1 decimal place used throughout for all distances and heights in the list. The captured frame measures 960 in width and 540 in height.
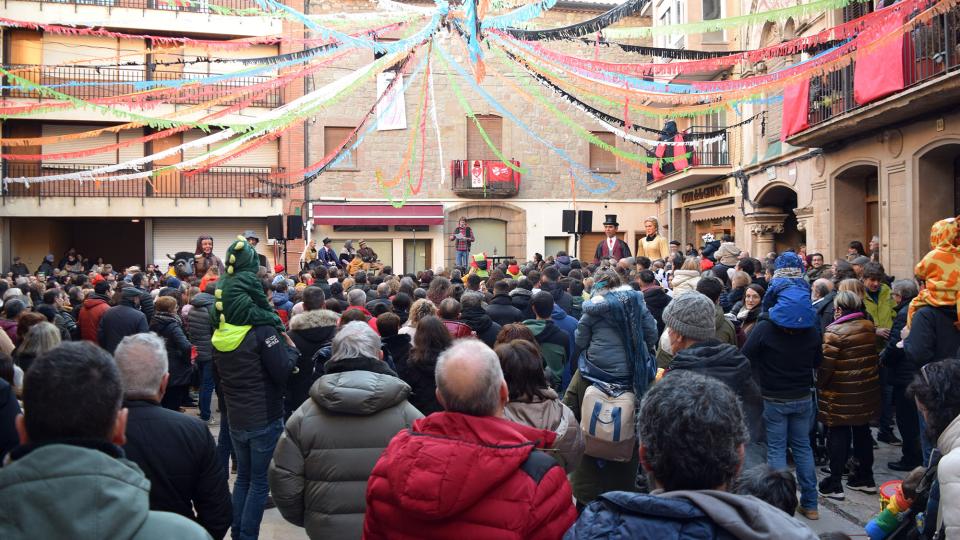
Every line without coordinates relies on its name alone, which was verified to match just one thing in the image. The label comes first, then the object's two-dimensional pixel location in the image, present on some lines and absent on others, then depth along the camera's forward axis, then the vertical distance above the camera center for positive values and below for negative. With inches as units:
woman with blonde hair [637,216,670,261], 500.7 +17.0
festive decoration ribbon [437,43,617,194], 971.9 +124.9
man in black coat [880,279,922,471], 245.3 -44.9
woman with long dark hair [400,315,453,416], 177.9 -20.7
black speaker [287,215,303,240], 692.1 +43.5
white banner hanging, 701.9 +168.0
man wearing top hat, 512.4 +17.1
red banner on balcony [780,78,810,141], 535.5 +121.8
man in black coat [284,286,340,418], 210.2 -19.4
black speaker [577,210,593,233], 679.1 +46.3
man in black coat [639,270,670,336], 272.7 -8.3
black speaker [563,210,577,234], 726.5 +50.2
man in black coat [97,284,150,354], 274.8 -18.9
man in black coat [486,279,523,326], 253.4 -13.3
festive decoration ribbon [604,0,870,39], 272.7 +97.6
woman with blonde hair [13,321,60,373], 201.3 -18.3
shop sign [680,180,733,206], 784.9 +89.1
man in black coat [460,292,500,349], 227.8 -14.0
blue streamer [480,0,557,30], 312.9 +114.4
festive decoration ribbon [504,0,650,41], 286.0 +103.1
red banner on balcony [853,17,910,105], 415.8 +116.4
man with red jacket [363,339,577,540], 86.8 -24.8
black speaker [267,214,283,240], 705.6 +43.9
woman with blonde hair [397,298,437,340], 223.8 -11.9
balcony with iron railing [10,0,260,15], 867.6 +326.6
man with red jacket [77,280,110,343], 302.7 -17.2
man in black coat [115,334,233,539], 109.8 -26.1
